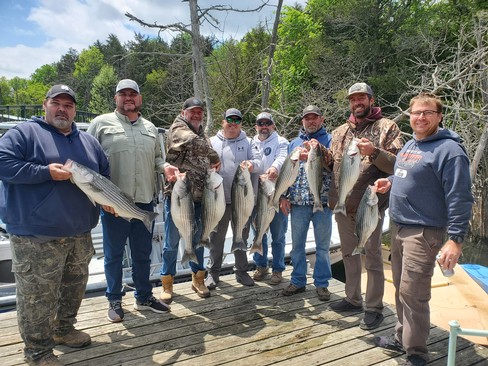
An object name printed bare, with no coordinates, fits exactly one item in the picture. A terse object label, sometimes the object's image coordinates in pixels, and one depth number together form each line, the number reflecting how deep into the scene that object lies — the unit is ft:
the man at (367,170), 12.16
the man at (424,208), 9.24
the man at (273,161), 16.49
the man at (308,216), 14.75
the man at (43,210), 9.70
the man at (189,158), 13.87
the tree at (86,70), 179.11
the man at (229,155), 15.15
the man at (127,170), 12.56
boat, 18.06
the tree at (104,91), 124.88
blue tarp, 22.95
